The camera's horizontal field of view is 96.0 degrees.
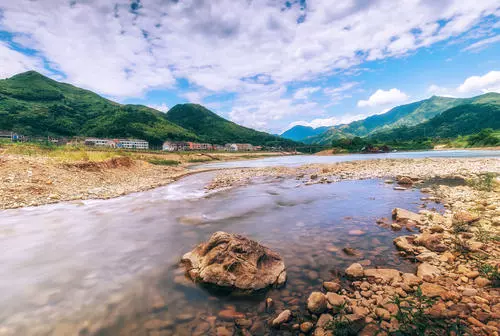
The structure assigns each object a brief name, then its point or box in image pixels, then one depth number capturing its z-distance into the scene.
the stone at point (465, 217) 8.44
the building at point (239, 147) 180.41
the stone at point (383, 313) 4.11
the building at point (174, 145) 144.88
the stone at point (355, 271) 5.63
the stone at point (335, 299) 4.62
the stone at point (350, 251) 7.11
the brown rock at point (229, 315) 4.59
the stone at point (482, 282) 4.87
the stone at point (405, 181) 19.63
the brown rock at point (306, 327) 4.05
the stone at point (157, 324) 4.41
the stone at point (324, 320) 4.08
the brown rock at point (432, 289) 4.68
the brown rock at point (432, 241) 6.70
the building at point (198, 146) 154.65
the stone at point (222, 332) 4.16
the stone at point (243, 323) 4.34
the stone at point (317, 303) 4.48
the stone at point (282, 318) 4.24
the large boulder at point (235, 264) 5.57
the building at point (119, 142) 124.58
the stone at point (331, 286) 5.21
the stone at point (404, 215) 9.65
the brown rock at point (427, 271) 5.32
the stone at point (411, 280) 5.13
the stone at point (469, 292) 4.57
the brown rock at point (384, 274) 5.37
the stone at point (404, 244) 6.87
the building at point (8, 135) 91.22
